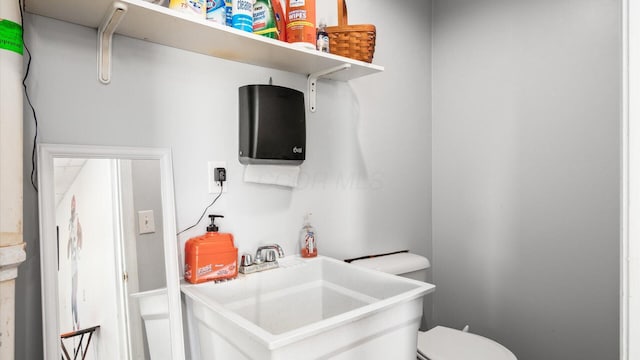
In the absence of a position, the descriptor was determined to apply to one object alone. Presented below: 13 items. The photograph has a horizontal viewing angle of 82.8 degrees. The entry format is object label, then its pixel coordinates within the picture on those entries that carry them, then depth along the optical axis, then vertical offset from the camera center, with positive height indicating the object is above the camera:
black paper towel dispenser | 1.32 +0.15
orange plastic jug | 1.20 -0.30
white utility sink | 0.92 -0.47
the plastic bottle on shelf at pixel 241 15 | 1.17 +0.49
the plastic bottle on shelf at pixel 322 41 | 1.43 +0.49
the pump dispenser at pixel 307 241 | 1.54 -0.32
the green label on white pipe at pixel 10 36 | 0.81 +0.31
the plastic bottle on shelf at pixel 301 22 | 1.31 +0.52
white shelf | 0.96 +0.42
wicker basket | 1.47 +0.51
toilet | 1.50 -0.80
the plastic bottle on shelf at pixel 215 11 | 1.14 +0.49
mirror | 0.98 -0.25
